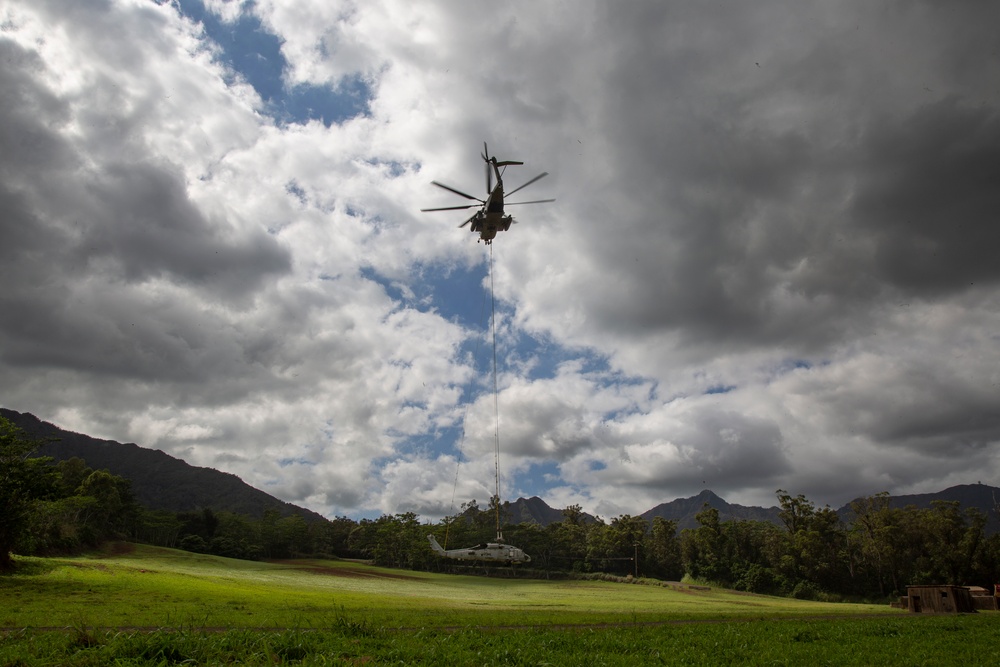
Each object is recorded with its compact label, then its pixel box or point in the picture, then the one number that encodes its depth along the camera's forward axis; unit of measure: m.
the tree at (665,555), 124.12
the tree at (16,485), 40.41
